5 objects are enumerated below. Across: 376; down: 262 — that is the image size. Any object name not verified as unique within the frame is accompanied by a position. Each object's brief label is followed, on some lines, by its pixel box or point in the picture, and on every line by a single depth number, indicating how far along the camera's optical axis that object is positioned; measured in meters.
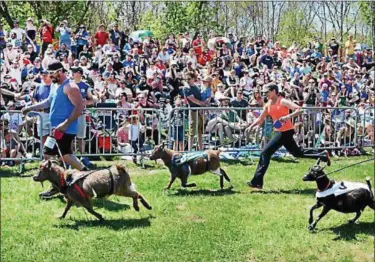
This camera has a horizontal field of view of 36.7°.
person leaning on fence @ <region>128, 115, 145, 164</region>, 11.94
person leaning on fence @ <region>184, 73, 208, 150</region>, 12.47
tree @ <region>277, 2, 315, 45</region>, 38.38
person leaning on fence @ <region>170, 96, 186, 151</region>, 12.17
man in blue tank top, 7.55
